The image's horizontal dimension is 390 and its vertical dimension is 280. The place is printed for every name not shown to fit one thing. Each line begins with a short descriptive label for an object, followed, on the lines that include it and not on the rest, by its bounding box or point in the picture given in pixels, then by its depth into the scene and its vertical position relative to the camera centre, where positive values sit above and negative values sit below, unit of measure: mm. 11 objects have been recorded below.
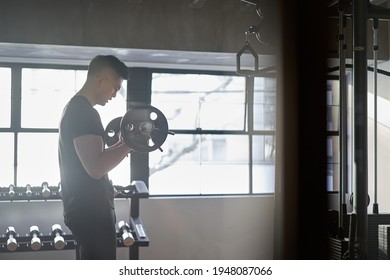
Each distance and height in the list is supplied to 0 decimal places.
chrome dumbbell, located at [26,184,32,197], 2581 -191
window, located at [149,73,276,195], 3332 +106
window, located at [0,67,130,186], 3107 +193
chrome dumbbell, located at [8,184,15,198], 2556 -190
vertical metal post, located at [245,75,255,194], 3479 +278
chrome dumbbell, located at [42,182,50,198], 2574 -193
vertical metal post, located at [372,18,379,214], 1799 +279
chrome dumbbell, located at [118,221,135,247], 2340 -364
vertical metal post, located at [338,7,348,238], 1684 +86
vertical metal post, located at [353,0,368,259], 1560 +39
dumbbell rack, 2373 -306
